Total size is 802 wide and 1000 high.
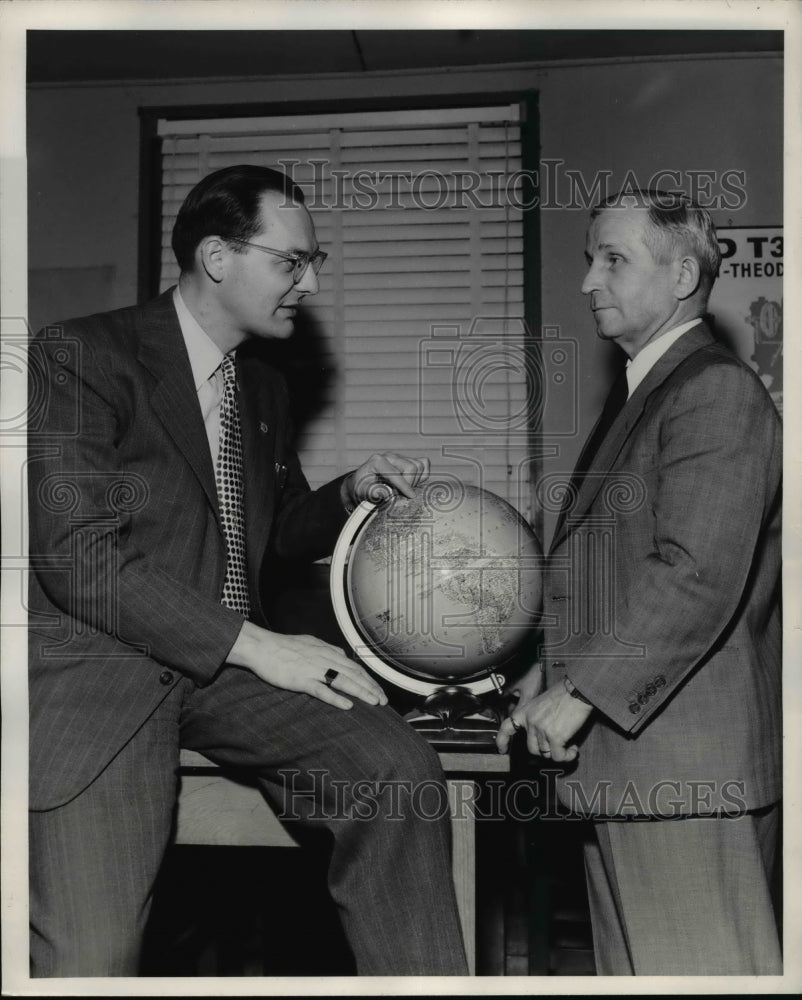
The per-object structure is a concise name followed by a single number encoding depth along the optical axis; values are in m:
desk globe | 2.28
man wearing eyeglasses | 2.02
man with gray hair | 2.05
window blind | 3.63
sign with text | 3.45
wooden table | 2.29
